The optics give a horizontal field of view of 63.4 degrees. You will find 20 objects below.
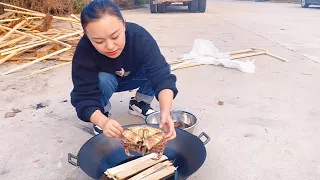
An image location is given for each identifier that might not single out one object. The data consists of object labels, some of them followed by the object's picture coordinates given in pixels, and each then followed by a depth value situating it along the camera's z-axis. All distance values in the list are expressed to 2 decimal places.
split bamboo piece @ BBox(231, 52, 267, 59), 3.23
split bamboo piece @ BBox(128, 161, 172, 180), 1.16
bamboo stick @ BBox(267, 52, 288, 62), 3.18
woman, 1.21
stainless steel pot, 1.75
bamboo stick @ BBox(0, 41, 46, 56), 3.10
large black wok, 1.24
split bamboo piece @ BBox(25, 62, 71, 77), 2.85
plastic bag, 2.86
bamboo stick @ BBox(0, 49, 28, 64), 3.01
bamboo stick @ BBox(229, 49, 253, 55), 3.38
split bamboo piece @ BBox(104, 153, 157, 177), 1.18
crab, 1.18
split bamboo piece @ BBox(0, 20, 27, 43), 3.28
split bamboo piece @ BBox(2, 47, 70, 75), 2.84
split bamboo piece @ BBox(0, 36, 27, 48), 3.23
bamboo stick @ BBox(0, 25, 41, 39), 3.33
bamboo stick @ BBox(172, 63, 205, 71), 2.98
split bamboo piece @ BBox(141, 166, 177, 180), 1.17
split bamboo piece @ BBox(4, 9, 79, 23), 4.03
